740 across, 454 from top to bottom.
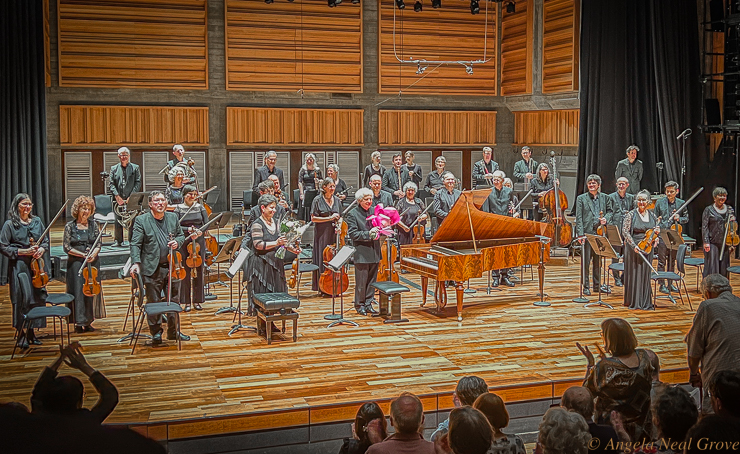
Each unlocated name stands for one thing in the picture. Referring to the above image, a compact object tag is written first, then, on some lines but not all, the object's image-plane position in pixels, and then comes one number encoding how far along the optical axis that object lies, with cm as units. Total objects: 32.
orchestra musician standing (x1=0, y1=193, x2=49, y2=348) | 811
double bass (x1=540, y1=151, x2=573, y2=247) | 1152
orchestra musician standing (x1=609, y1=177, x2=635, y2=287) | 1065
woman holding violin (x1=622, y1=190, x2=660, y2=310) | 973
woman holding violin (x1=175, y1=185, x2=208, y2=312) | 939
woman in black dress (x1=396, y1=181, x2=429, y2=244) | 1179
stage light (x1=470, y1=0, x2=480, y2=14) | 1582
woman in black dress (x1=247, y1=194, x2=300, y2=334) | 848
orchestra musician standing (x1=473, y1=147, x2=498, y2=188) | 1416
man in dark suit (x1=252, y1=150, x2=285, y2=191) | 1257
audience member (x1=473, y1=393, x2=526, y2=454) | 353
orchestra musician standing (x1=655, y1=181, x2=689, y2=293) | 1048
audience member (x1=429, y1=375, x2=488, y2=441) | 408
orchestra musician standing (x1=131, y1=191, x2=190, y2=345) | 810
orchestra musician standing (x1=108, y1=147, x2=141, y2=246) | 1230
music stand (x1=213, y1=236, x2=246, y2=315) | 912
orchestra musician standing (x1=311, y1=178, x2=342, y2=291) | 1019
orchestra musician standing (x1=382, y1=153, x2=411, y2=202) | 1364
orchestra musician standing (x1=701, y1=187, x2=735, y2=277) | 1046
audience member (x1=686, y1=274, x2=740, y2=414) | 479
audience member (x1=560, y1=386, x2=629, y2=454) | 387
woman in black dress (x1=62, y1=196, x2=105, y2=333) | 839
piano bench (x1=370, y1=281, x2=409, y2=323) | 909
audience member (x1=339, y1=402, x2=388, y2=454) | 396
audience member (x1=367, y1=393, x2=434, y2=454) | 362
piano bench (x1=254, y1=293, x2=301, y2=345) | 817
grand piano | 897
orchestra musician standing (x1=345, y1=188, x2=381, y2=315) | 943
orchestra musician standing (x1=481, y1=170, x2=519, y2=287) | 1155
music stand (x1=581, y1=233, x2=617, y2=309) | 971
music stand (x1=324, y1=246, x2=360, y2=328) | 895
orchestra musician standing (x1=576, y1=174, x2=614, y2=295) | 1041
